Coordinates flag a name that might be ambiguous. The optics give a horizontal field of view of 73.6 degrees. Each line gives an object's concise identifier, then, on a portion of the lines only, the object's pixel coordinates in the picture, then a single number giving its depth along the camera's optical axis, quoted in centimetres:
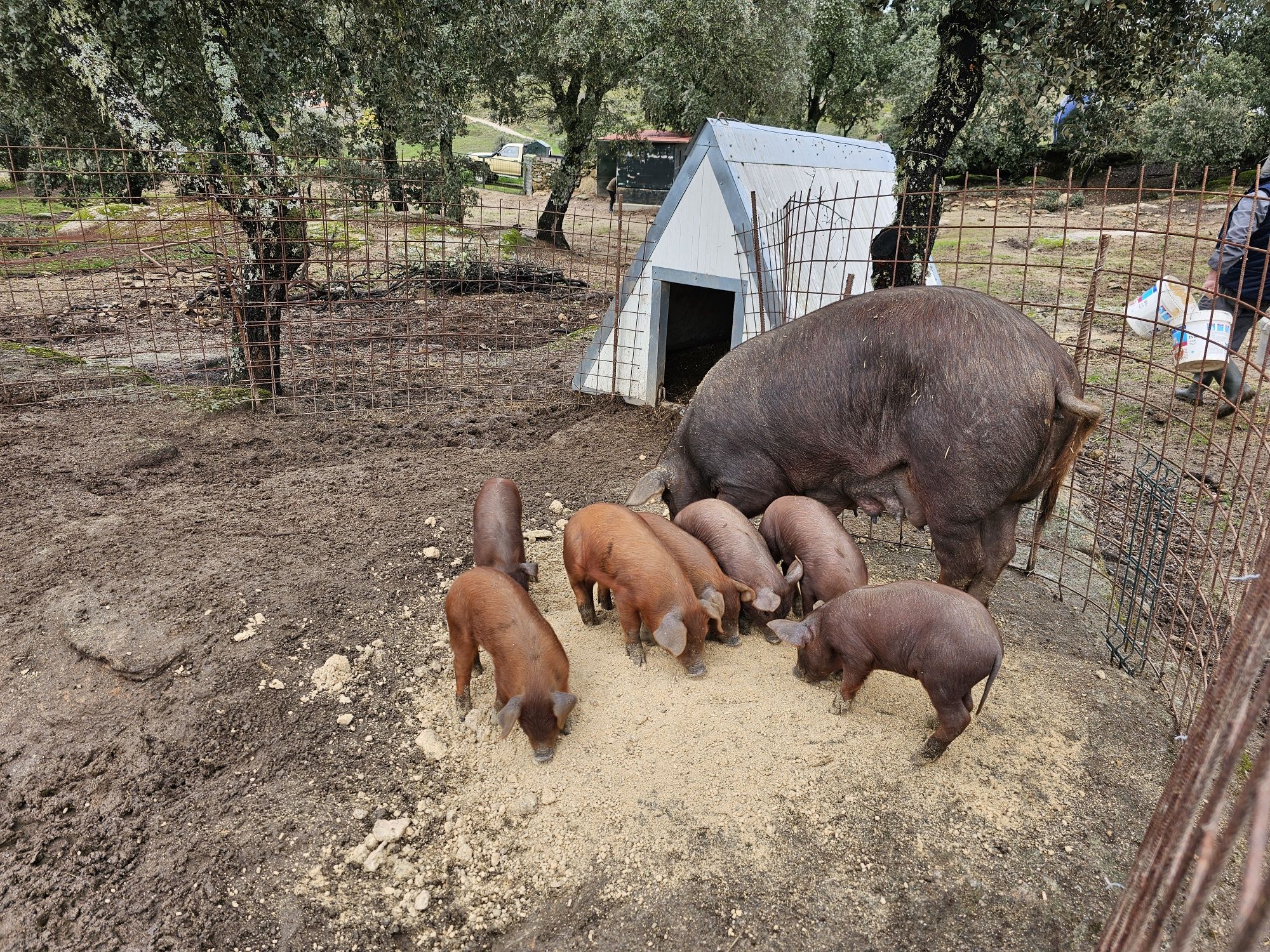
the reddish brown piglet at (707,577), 392
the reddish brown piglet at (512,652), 326
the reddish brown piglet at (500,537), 434
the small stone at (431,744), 348
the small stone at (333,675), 386
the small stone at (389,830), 304
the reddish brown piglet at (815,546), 402
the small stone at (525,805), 315
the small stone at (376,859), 295
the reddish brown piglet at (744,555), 411
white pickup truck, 3528
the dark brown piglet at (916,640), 318
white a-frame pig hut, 639
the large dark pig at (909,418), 366
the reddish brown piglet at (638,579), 363
